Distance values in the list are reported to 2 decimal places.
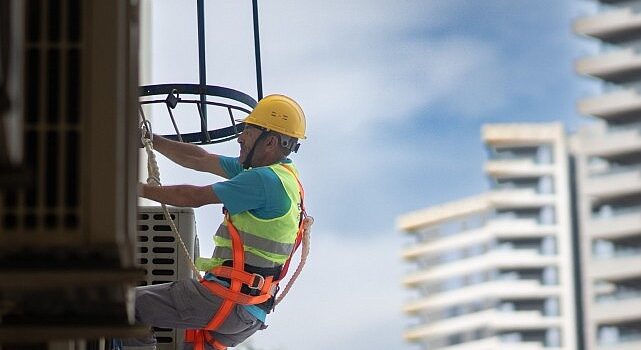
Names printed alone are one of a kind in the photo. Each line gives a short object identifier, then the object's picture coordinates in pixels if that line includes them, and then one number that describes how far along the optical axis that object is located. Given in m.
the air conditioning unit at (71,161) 4.42
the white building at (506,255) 155.44
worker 9.93
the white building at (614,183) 129.73
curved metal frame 10.29
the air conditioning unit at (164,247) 10.24
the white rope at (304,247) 10.59
